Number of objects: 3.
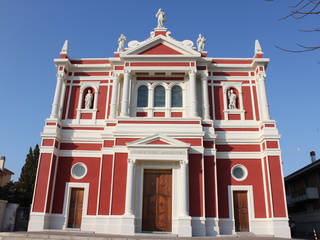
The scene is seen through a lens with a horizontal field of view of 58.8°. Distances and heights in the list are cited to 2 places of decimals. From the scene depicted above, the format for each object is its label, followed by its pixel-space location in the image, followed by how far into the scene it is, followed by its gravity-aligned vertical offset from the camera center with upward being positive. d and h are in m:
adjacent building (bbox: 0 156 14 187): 37.19 +5.31
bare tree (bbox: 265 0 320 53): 3.62 +2.52
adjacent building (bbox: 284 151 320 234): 24.06 +1.86
